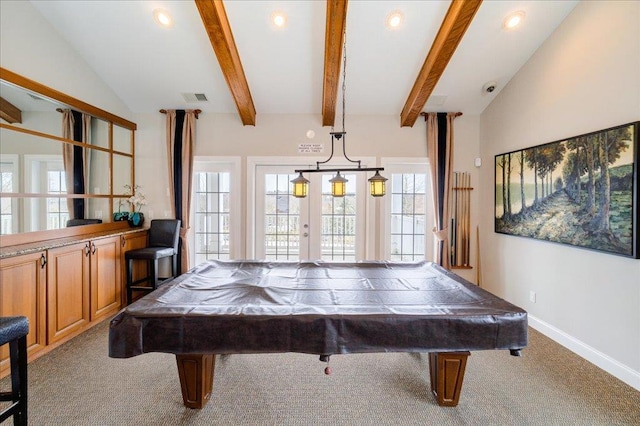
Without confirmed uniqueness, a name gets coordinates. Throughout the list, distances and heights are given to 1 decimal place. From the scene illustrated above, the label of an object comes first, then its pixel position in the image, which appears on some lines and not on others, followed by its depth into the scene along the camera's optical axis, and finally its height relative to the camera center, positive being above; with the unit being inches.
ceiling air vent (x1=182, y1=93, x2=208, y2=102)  146.3 +62.1
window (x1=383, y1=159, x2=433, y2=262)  161.9 -1.0
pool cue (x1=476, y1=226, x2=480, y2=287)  160.6 -25.2
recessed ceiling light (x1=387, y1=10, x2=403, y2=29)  105.3 +75.5
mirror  99.1 +23.2
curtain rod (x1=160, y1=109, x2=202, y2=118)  156.2 +57.6
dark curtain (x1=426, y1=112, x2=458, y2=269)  154.6 +22.6
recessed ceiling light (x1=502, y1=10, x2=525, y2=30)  105.7 +75.4
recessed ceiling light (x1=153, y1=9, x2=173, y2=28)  107.1 +77.2
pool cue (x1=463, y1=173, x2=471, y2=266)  159.8 -2.8
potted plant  155.1 +3.7
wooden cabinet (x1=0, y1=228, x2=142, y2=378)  88.2 -28.4
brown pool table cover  57.7 -24.8
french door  162.9 -5.2
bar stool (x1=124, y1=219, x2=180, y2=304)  133.7 -19.9
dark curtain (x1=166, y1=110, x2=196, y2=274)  155.5 +27.1
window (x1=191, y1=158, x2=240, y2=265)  162.7 +0.2
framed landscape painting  86.0 +7.7
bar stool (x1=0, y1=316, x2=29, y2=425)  58.4 -34.0
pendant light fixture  84.0 +8.1
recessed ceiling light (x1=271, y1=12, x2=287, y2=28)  105.4 +75.5
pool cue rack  159.3 -5.7
